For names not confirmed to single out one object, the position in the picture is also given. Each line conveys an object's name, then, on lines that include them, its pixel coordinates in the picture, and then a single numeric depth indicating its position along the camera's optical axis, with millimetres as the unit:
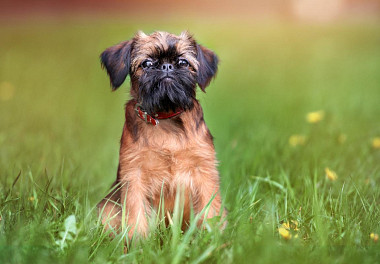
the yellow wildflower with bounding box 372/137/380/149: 4668
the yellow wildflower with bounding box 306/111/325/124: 5182
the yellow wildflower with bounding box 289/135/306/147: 4787
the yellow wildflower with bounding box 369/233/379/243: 2689
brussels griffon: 3129
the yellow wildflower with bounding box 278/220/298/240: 2689
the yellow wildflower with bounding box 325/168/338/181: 3838
